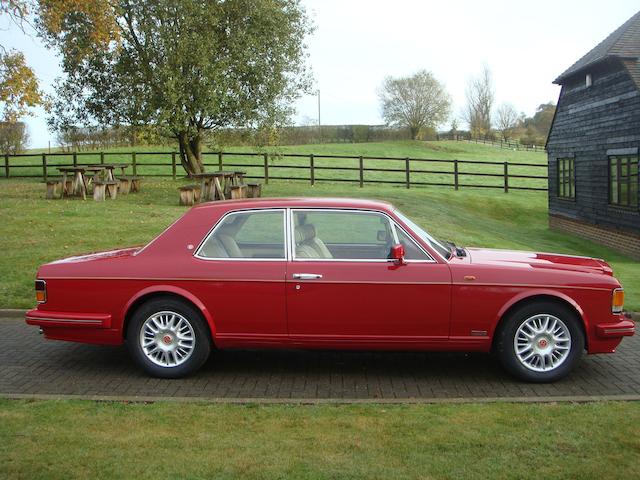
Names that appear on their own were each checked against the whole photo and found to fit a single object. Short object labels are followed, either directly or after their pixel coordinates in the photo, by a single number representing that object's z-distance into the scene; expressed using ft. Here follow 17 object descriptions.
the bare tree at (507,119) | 303.27
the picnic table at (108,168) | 79.97
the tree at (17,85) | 77.30
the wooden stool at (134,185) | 83.51
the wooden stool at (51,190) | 71.61
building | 64.95
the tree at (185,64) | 82.69
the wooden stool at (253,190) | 71.31
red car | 20.40
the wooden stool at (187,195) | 67.36
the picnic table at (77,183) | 70.64
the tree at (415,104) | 253.03
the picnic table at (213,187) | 67.00
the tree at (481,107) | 286.05
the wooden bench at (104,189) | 69.72
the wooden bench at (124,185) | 79.56
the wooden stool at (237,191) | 66.13
